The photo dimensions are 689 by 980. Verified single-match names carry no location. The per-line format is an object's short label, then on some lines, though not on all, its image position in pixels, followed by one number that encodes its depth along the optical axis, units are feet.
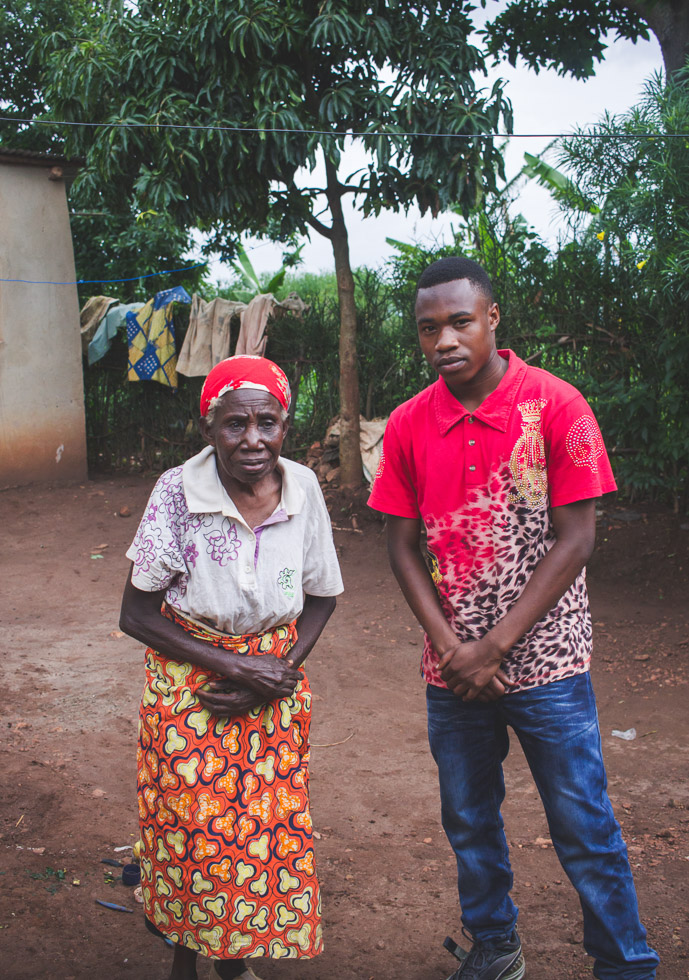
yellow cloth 33.55
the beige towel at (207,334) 32.07
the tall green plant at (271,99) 22.82
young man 6.68
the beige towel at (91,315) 35.17
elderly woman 6.91
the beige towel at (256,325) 30.71
